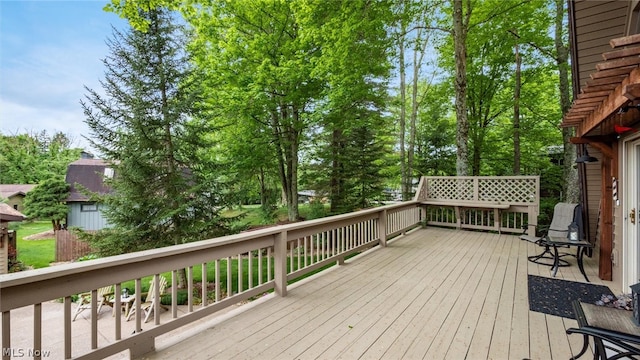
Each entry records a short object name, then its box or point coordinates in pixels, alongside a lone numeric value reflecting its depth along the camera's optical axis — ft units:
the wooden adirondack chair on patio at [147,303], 21.14
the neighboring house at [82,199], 49.14
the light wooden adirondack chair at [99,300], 21.29
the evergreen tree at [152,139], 21.59
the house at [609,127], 7.54
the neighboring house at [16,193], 40.88
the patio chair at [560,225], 15.93
